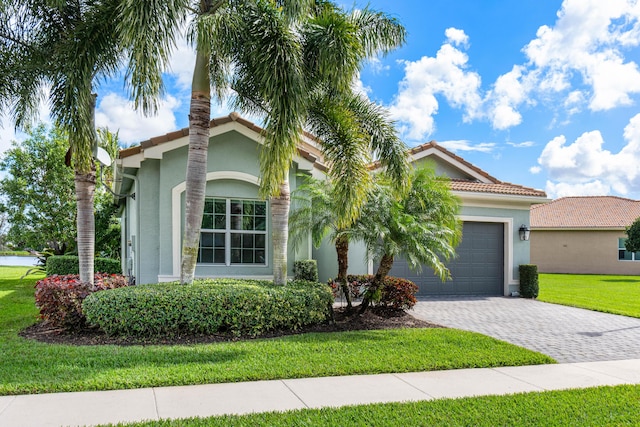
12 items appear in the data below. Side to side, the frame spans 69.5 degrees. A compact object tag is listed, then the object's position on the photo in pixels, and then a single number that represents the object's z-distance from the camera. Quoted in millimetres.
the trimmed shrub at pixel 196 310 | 7789
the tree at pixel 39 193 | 23297
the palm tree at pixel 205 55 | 7320
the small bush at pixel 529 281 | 15273
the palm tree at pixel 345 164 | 8711
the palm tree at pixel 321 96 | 8008
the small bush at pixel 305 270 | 12328
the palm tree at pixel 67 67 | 8742
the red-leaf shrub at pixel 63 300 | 8383
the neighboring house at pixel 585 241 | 27734
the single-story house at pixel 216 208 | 11555
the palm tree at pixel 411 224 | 9289
